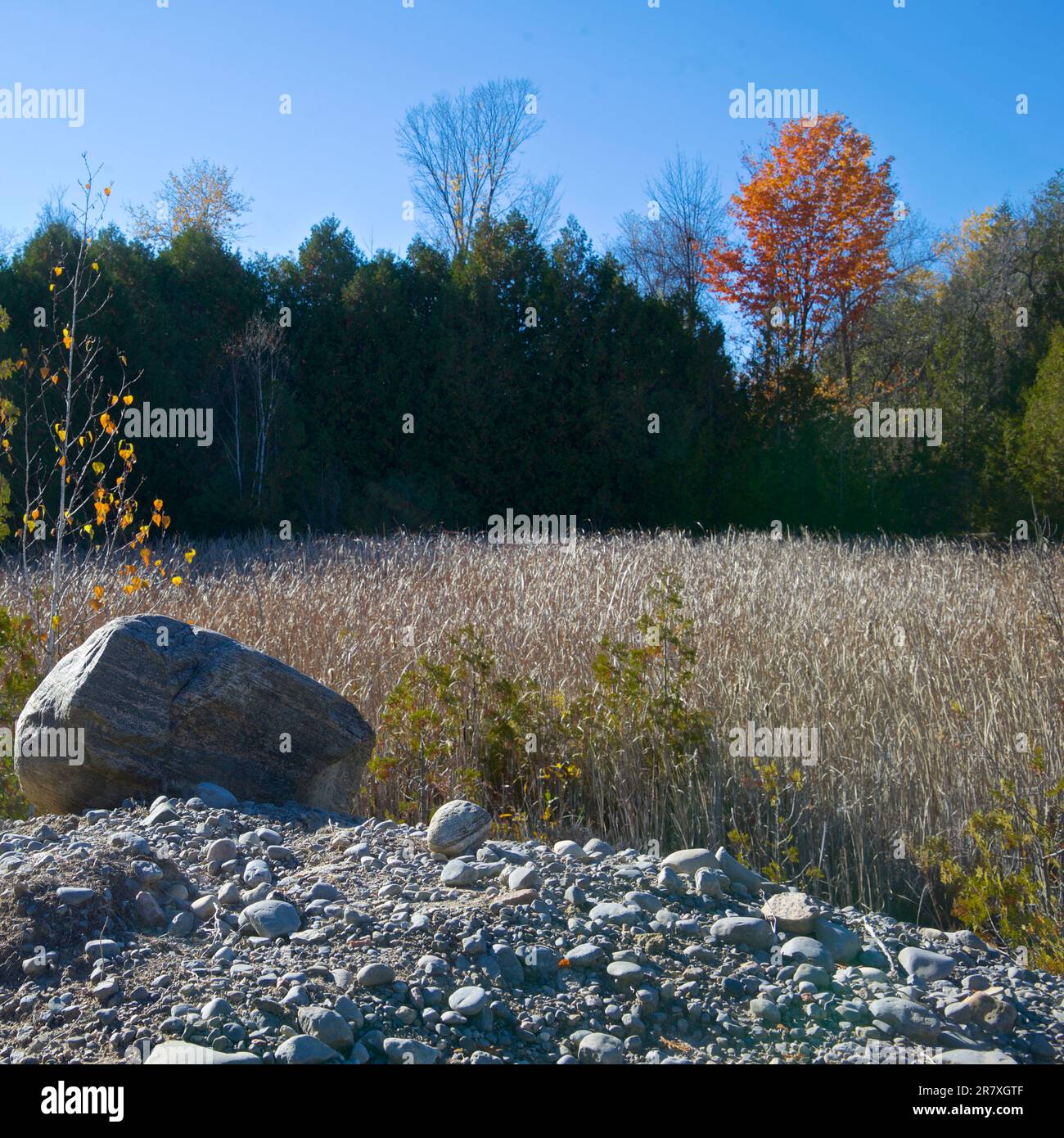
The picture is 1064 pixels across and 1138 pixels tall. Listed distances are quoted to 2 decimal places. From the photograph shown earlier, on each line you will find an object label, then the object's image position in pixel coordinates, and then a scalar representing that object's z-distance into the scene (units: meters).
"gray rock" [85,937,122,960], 2.34
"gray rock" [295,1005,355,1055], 2.06
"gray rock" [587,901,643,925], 2.58
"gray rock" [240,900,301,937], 2.45
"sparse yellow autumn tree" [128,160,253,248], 24.81
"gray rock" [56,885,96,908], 2.46
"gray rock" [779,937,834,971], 2.49
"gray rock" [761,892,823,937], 2.63
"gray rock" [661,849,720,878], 2.95
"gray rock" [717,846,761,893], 2.94
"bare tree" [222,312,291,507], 12.92
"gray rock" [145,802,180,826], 3.19
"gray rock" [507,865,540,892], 2.70
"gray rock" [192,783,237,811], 3.43
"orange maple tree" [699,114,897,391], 19.61
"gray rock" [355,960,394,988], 2.23
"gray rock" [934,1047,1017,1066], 2.13
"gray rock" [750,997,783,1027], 2.25
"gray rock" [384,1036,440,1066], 2.06
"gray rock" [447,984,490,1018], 2.19
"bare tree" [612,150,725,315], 22.56
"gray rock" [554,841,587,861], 3.07
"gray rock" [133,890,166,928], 2.52
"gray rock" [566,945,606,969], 2.36
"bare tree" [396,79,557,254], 24.09
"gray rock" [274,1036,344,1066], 2.00
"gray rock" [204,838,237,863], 2.84
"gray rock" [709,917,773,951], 2.57
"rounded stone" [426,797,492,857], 2.99
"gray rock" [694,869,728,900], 2.78
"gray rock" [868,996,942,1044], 2.19
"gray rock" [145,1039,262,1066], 1.97
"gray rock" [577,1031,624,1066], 2.10
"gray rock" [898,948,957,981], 2.49
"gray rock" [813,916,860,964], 2.55
